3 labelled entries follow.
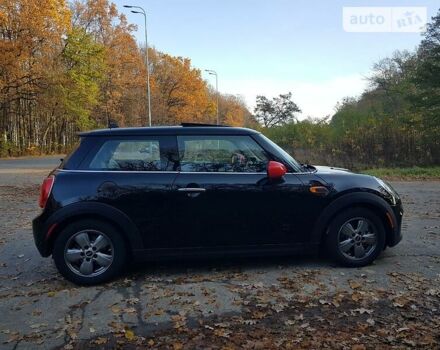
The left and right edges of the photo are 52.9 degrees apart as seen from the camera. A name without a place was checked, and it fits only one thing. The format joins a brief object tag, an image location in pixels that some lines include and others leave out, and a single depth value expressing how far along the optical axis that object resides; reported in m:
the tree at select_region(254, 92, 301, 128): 92.38
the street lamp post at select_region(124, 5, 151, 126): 30.71
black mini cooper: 4.71
